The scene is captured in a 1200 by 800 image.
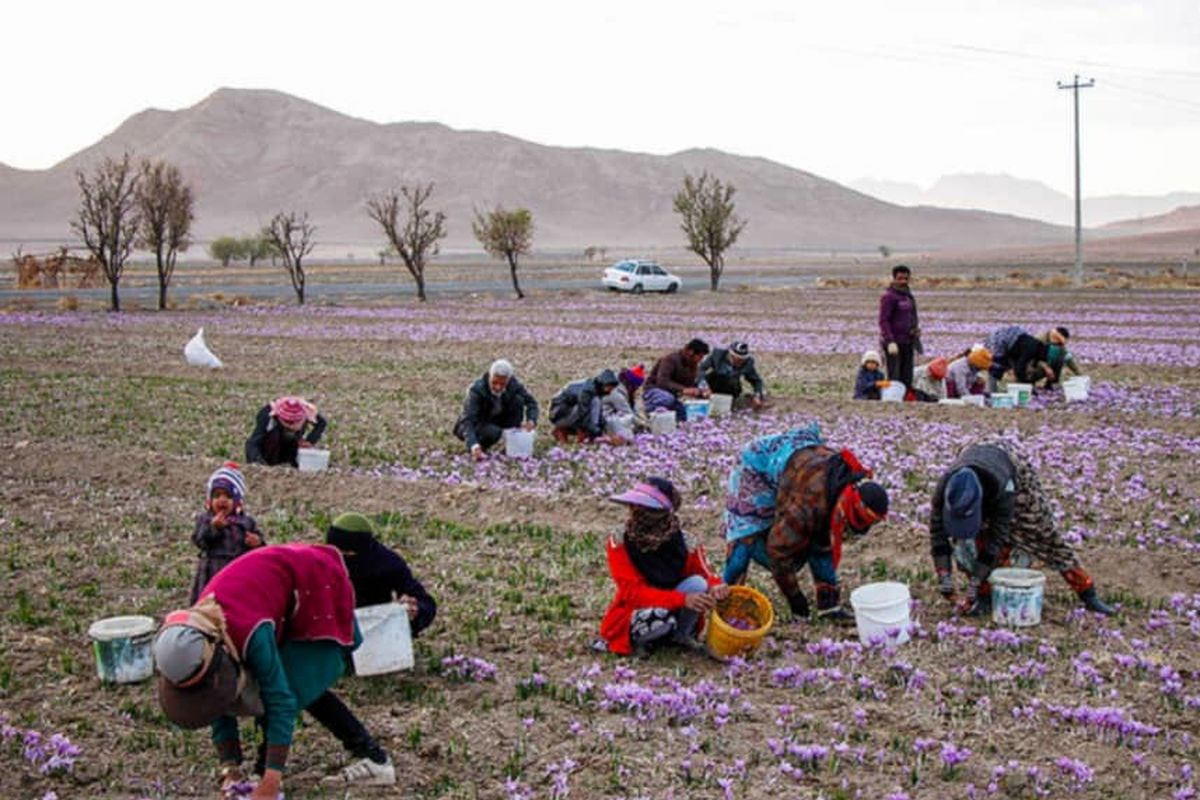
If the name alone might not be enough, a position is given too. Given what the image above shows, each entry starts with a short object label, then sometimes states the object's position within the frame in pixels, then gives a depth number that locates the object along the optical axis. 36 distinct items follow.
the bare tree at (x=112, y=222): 41.28
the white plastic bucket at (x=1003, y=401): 17.14
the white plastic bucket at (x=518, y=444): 13.87
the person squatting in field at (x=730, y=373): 16.75
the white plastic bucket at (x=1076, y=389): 17.83
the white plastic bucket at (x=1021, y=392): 17.38
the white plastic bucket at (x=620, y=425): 14.88
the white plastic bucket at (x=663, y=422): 15.37
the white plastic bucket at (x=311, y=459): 12.95
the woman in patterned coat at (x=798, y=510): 7.85
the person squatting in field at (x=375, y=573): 6.98
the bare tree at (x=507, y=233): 54.66
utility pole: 53.88
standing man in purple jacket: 17.11
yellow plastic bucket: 7.55
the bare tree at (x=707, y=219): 57.84
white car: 53.44
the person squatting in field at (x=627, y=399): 15.15
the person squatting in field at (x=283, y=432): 12.39
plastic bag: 23.31
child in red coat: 7.60
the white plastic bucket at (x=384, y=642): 7.20
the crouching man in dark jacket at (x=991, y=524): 7.87
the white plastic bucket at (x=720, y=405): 16.67
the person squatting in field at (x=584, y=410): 14.80
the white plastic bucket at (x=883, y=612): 7.84
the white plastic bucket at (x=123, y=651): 7.33
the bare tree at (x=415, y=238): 48.06
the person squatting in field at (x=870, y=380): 17.86
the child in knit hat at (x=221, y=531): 7.16
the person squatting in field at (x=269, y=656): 5.15
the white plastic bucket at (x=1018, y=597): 8.12
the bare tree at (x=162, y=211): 44.00
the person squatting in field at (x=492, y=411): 13.95
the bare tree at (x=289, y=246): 45.36
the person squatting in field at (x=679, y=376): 16.28
